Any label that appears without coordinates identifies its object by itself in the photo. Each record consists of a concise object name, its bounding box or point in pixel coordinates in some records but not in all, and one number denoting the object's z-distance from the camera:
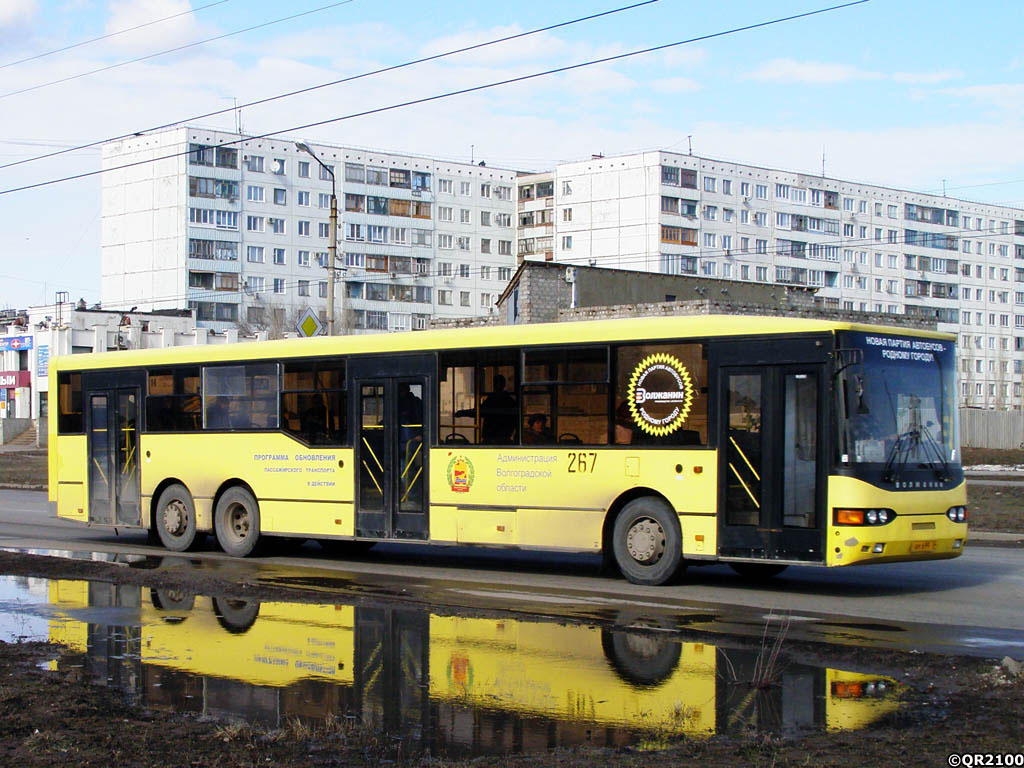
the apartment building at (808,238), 109.38
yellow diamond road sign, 28.23
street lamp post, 29.75
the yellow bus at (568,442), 12.89
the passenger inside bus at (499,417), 15.27
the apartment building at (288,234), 103.38
